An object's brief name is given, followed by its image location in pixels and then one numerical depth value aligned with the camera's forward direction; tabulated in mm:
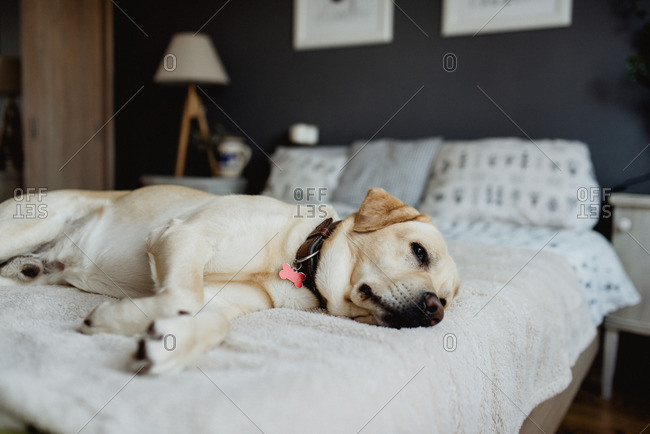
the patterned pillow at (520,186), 2439
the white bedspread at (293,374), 649
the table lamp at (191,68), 3818
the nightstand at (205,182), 3617
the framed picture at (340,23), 3615
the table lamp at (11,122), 3805
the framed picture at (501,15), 3008
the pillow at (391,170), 2844
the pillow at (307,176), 3086
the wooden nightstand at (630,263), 2359
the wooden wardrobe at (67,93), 3805
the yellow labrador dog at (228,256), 1084
